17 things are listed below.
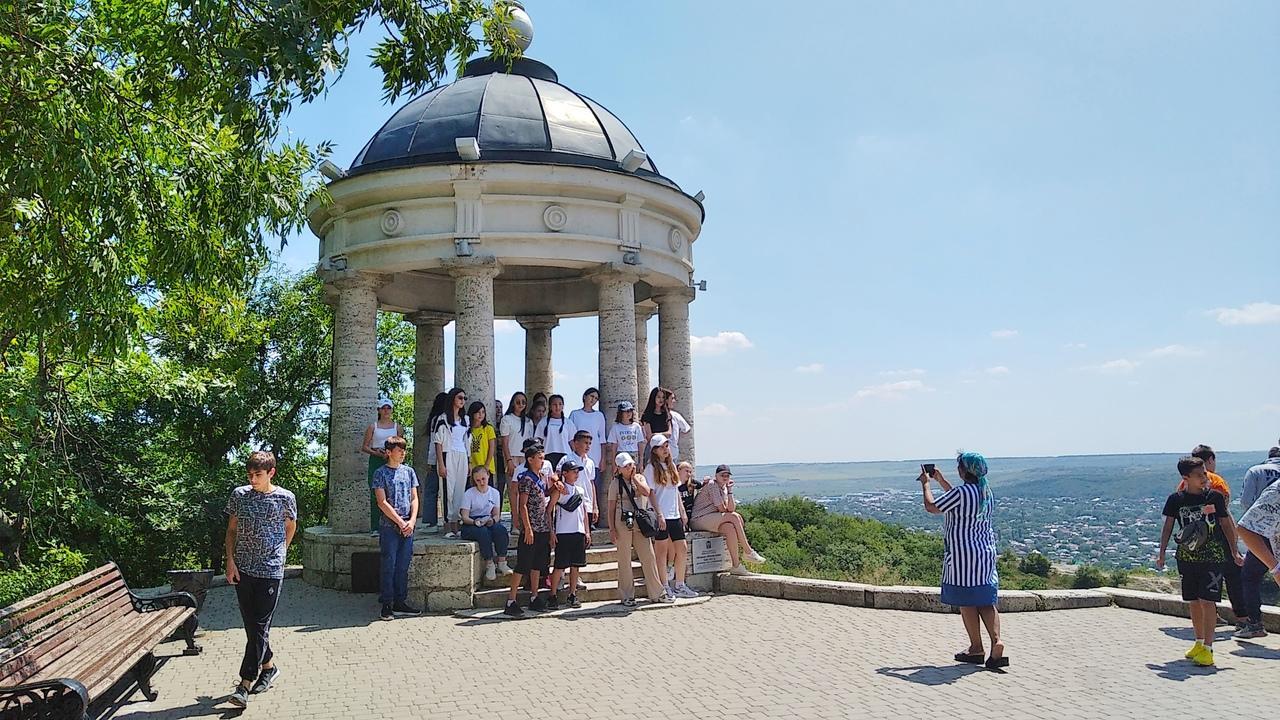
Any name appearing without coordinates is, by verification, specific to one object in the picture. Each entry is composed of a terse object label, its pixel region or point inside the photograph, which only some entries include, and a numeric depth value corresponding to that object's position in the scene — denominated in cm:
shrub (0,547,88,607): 988
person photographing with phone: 694
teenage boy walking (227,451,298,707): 655
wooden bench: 482
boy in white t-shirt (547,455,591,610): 967
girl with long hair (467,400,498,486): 1119
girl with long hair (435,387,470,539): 1105
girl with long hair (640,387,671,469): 1216
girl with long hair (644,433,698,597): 1012
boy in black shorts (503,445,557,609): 965
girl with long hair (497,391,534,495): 1157
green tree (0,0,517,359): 571
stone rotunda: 1188
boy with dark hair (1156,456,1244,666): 714
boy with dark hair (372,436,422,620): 912
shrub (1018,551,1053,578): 2008
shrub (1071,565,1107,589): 1666
